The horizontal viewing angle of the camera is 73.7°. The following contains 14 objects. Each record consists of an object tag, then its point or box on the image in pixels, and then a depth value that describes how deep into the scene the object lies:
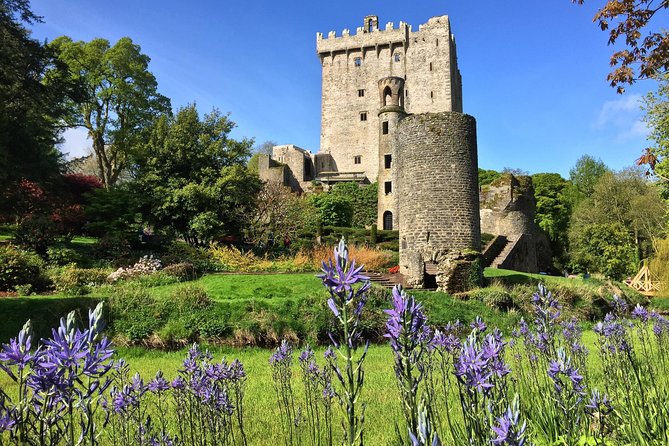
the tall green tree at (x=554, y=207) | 44.56
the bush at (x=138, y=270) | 16.25
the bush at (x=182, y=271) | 17.50
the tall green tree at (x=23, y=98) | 15.94
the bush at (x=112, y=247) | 20.05
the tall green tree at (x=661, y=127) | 18.86
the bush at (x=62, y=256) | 17.25
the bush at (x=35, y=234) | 17.55
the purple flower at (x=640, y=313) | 4.34
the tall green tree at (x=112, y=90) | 32.78
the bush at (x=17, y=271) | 13.89
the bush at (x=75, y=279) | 13.95
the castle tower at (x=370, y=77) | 50.41
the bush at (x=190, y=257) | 19.42
